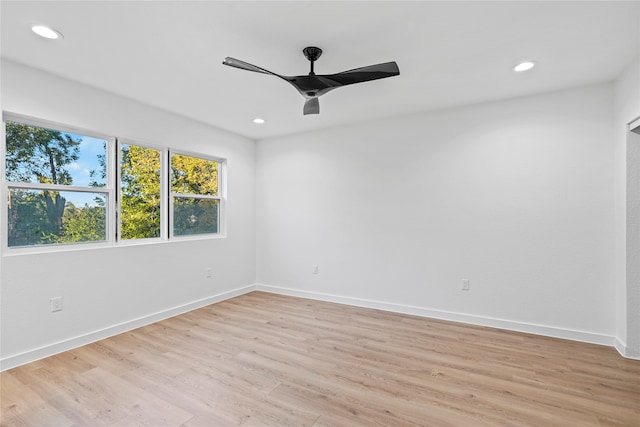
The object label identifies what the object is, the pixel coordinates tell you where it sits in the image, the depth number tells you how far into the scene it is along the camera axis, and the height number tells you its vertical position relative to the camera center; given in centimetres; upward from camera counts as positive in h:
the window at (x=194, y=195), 398 +23
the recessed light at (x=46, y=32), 205 +123
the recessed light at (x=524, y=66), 254 +125
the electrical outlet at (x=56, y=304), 272 -83
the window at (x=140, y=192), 339 +23
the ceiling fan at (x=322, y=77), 204 +97
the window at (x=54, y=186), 261 +24
